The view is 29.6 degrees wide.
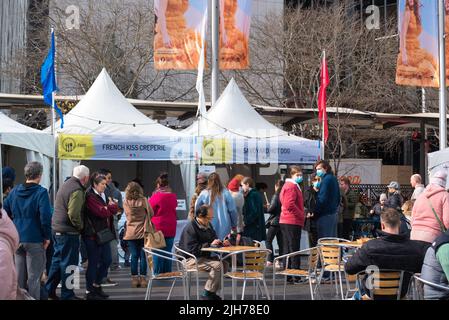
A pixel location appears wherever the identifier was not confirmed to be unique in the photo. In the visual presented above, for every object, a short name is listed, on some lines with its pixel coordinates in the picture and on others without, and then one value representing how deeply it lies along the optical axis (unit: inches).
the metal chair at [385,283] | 298.7
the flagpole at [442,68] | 830.5
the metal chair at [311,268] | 421.4
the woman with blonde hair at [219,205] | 495.5
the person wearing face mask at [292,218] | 536.4
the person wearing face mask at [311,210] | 576.4
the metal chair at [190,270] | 402.3
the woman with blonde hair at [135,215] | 514.0
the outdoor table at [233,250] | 410.9
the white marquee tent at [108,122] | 644.1
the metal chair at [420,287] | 275.0
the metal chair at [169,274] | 400.2
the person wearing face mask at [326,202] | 546.6
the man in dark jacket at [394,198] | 657.6
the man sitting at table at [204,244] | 416.5
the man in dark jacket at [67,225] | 438.0
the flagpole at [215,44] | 769.1
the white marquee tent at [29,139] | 604.0
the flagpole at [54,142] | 594.5
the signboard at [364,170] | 1202.0
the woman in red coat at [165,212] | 539.8
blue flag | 645.3
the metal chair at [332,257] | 436.1
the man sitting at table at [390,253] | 298.5
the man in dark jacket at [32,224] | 399.2
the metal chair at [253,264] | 410.0
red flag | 739.7
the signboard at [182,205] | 722.8
